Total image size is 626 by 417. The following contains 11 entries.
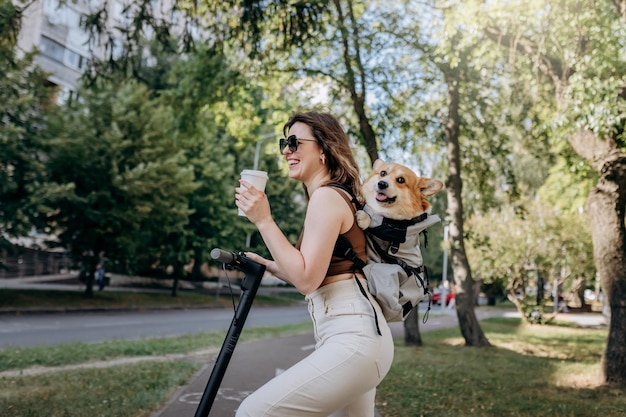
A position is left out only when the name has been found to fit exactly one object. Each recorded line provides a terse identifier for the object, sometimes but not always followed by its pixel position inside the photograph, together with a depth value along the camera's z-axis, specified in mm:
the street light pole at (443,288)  39938
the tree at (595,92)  7262
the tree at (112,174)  21469
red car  50625
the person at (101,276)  29266
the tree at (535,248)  26250
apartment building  35156
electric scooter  2188
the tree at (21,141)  18703
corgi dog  2404
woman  2061
